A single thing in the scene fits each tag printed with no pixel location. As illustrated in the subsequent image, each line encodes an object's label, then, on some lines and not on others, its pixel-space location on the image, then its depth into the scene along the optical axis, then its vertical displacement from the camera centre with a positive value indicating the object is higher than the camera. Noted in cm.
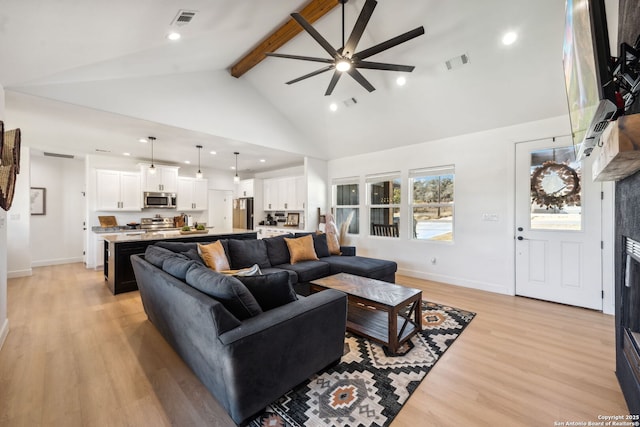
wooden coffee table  228 -89
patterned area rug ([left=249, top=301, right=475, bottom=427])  158 -126
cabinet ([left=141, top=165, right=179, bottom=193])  618 +86
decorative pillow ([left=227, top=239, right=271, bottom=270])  366 -60
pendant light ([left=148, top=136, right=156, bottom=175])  444 +132
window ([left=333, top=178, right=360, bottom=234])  602 +26
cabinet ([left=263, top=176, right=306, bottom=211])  692 +56
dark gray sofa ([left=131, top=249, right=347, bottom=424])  143 -77
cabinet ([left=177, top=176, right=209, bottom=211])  693 +55
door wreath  346 +38
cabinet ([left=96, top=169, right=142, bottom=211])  577 +53
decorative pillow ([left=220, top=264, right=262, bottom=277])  230 -53
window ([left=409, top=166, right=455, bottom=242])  462 +20
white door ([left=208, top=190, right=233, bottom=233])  829 +14
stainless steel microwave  625 +34
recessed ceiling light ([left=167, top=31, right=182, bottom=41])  265 +188
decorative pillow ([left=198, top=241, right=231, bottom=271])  325 -56
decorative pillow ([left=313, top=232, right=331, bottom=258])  445 -57
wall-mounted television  107 +69
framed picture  573 +28
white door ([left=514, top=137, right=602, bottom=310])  332 -18
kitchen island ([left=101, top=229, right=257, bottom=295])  398 -66
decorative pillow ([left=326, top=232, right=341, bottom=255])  463 -57
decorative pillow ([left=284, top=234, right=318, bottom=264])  404 -59
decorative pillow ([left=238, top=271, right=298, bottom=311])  178 -54
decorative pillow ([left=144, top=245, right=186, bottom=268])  243 -42
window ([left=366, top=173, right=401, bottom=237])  532 +19
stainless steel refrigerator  797 +0
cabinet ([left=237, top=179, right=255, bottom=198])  787 +80
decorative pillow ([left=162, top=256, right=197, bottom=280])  203 -44
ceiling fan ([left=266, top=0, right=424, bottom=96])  226 +161
